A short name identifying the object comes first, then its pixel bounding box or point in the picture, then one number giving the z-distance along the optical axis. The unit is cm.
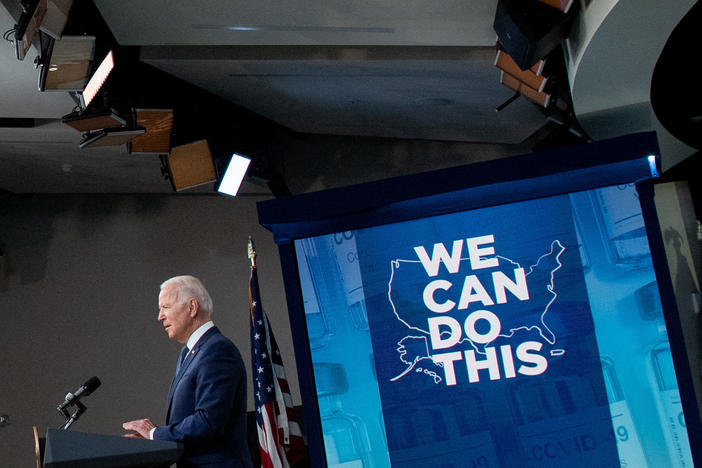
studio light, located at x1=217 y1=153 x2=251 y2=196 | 675
